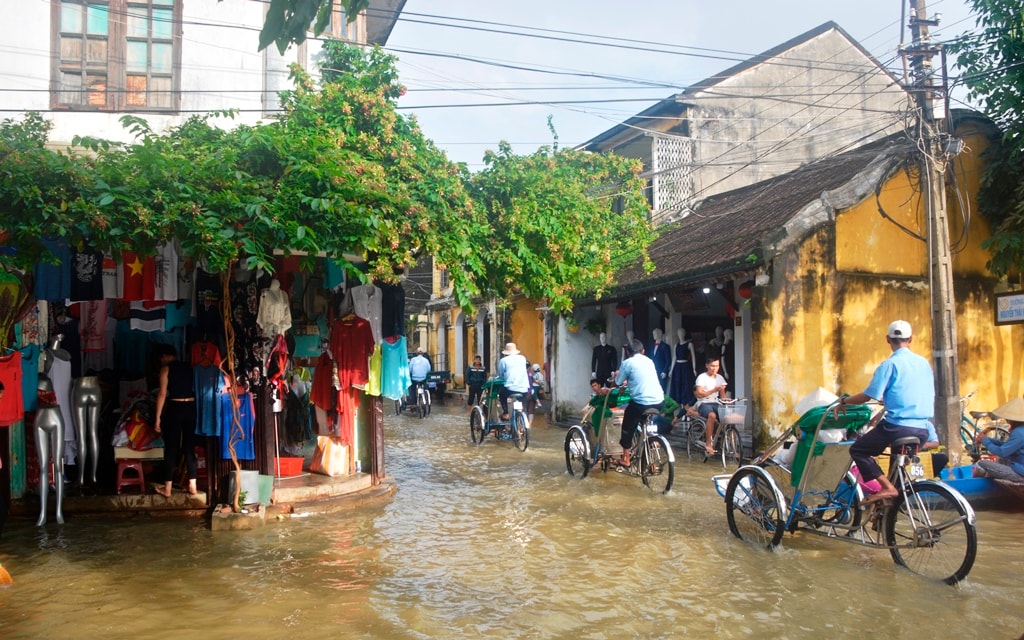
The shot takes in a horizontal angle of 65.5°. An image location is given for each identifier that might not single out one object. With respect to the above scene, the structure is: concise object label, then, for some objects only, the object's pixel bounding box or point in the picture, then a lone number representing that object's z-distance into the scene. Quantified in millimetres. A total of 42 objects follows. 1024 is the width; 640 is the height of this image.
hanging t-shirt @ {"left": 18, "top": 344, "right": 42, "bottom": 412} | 7797
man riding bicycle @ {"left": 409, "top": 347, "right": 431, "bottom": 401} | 22594
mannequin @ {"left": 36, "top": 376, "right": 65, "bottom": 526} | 7672
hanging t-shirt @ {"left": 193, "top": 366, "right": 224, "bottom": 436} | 7961
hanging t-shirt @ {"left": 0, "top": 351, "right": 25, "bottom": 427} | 7070
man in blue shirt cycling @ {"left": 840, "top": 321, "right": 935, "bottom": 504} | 5961
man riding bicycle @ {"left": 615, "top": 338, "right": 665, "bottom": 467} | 9578
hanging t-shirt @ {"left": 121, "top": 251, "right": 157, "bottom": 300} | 8008
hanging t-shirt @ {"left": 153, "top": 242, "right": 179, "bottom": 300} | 8117
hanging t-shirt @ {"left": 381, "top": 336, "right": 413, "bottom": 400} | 9586
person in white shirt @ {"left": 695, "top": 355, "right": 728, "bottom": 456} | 12389
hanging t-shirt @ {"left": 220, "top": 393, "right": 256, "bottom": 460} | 7980
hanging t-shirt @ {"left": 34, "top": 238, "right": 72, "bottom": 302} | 7555
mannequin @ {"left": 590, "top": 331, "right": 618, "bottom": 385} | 17297
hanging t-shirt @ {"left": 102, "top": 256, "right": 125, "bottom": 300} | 7992
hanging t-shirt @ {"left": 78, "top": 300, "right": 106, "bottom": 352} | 8922
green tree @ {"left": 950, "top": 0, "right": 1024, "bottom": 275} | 12055
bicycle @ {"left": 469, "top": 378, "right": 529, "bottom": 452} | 13805
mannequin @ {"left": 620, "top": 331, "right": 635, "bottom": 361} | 17312
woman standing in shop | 8047
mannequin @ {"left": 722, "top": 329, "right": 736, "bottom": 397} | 15176
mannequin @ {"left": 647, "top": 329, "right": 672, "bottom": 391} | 16031
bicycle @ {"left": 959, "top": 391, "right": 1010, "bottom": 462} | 10008
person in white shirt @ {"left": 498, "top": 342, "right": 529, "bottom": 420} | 13851
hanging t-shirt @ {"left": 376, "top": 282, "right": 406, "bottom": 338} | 9828
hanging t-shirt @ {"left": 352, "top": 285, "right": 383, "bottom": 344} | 9227
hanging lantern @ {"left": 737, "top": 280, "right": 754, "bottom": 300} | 12164
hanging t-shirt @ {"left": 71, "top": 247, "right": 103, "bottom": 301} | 7773
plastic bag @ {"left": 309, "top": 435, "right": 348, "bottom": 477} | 9211
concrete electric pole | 10781
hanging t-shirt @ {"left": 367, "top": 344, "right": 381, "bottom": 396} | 9422
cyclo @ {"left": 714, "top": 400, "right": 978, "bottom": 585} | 5621
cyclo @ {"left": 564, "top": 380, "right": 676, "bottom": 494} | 9477
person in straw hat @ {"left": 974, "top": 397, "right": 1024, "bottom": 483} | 7566
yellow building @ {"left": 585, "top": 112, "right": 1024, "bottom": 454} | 11711
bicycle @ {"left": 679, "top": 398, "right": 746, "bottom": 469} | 11898
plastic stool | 8312
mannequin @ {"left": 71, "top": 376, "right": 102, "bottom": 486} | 8219
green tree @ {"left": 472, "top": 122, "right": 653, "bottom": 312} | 9016
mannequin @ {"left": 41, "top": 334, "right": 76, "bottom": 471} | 8148
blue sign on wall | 12133
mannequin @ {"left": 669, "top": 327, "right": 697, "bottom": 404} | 15349
